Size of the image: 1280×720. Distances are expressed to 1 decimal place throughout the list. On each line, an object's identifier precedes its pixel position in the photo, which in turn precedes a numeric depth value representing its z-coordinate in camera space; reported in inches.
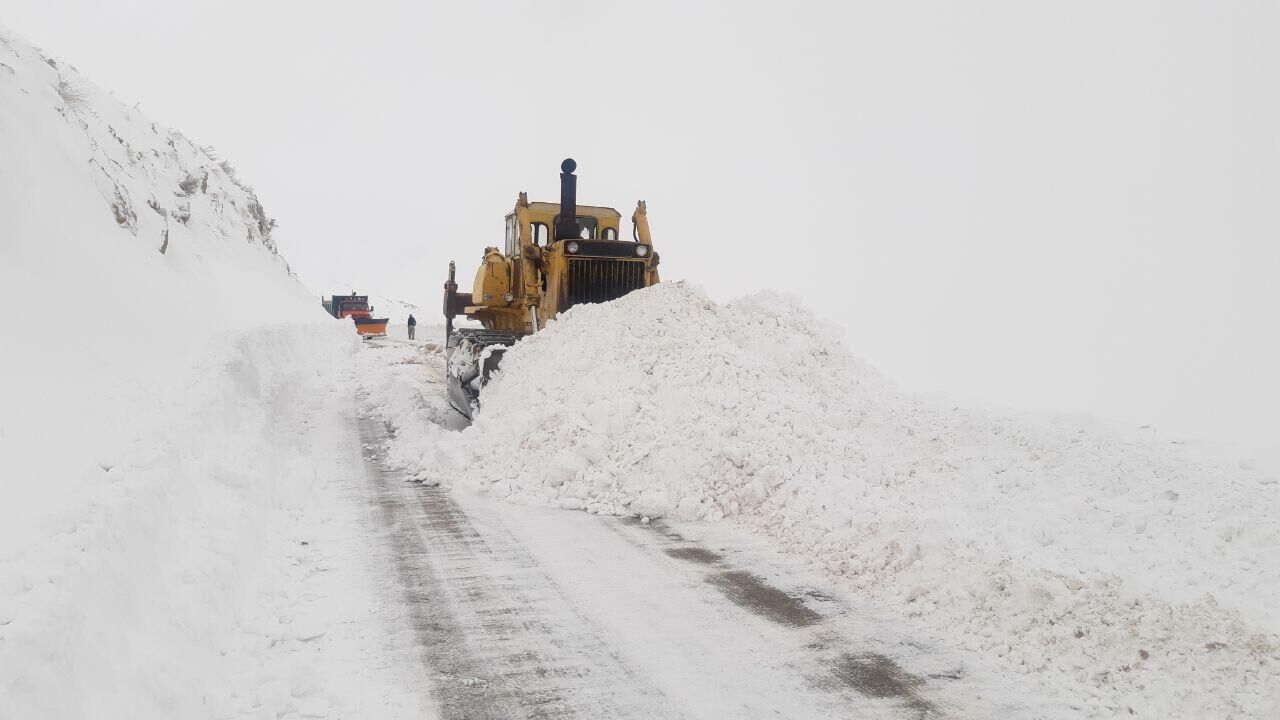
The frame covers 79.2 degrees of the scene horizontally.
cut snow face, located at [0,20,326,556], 217.8
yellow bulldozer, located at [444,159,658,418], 475.5
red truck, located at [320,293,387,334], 1568.7
